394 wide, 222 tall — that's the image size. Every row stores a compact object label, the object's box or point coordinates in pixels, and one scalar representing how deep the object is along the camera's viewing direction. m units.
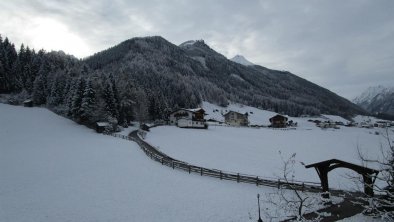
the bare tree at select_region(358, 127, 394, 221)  10.70
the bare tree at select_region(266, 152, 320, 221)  21.36
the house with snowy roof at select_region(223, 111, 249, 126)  138.20
